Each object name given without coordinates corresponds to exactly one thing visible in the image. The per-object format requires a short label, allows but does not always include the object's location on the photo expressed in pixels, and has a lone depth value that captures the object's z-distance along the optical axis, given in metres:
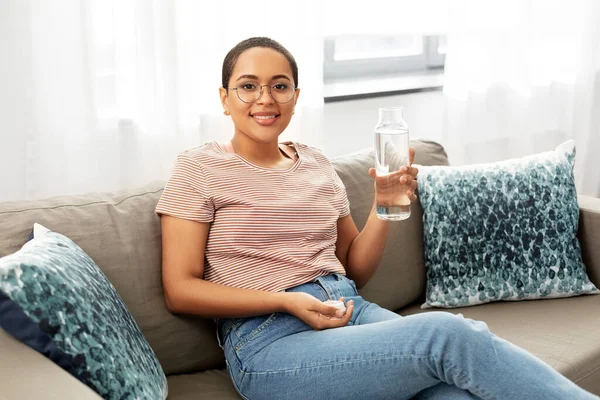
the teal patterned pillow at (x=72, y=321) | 1.28
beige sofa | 1.71
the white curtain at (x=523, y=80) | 3.10
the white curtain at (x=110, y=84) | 2.00
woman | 1.50
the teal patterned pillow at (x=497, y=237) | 2.16
